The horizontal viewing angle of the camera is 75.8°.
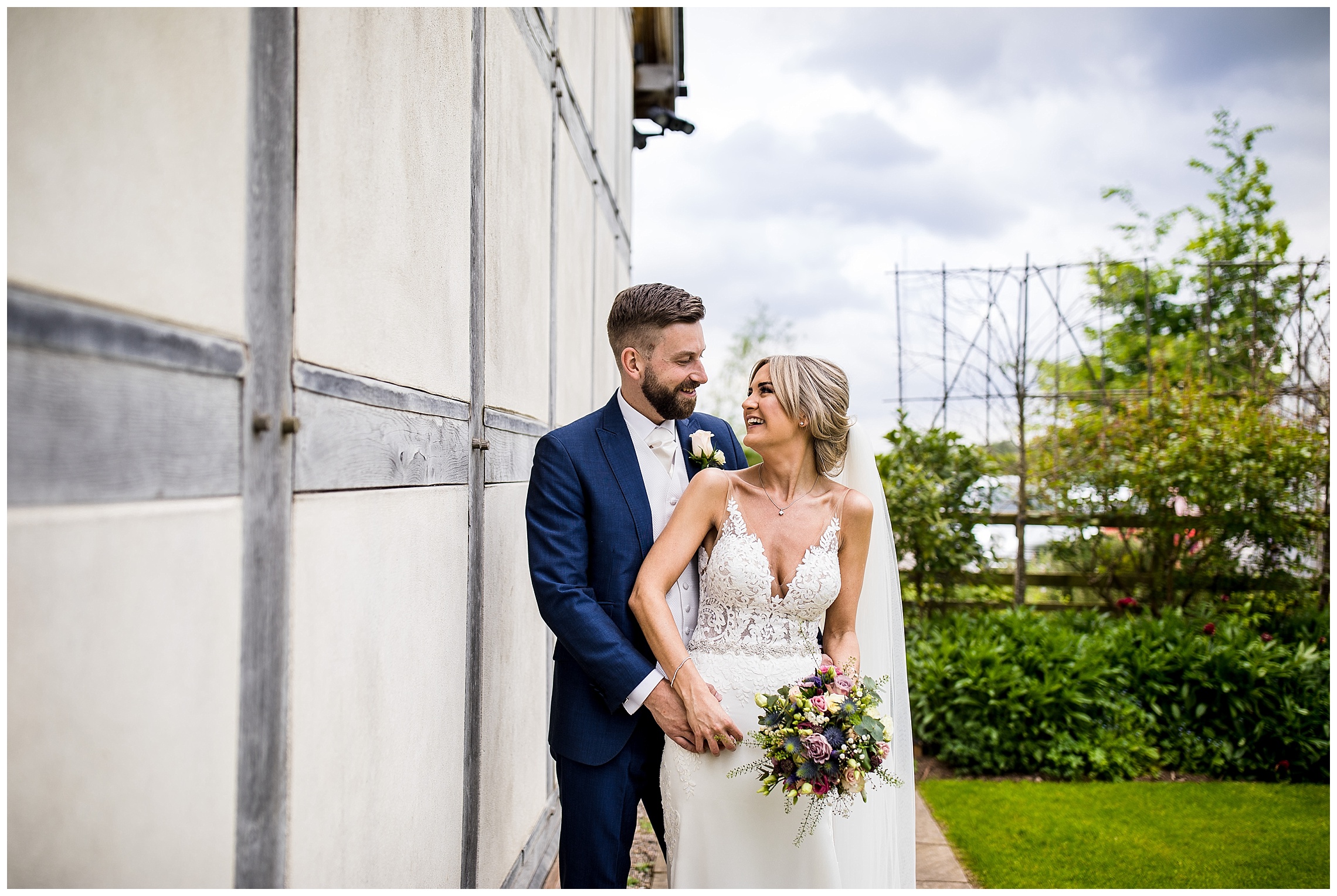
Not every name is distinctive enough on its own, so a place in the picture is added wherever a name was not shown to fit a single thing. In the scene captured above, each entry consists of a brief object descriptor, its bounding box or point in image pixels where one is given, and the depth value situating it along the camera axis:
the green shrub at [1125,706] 5.40
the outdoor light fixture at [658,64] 8.24
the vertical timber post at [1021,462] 7.49
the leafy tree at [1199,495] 6.80
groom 2.33
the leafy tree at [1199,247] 16.94
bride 2.38
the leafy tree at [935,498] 7.00
